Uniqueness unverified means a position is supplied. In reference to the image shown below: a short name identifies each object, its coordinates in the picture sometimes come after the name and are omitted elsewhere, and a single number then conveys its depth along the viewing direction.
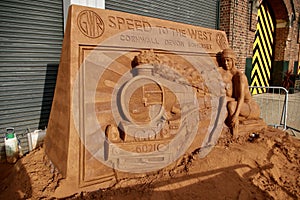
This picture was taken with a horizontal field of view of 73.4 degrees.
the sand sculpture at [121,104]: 2.31
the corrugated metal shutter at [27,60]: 3.37
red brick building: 7.17
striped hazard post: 9.92
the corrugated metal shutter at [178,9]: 4.85
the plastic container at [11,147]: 3.20
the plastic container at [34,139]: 3.36
